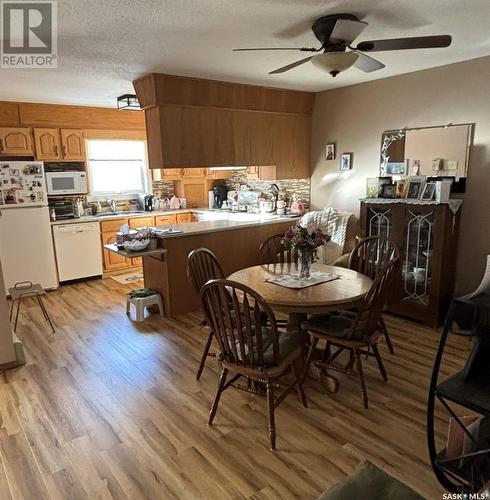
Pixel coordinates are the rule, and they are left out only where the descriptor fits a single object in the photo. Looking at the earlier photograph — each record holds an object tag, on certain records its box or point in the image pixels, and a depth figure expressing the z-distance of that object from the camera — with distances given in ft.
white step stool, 13.33
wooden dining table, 7.86
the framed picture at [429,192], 11.91
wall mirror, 12.04
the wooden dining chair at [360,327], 8.11
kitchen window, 19.66
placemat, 8.91
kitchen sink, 18.86
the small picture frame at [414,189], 12.35
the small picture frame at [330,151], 15.93
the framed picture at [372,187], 13.37
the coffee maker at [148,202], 20.42
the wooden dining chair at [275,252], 11.55
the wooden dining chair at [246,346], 6.82
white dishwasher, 17.03
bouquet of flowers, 9.05
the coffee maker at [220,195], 21.15
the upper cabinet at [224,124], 12.93
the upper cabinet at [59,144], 16.89
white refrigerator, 15.46
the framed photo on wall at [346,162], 15.26
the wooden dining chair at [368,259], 10.59
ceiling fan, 7.37
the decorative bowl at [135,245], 12.56
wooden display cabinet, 11.79
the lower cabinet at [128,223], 18.29
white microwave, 17.26
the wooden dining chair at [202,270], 9.15
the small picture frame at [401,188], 12.66
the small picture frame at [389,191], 12.98
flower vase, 9.21
